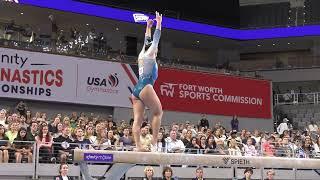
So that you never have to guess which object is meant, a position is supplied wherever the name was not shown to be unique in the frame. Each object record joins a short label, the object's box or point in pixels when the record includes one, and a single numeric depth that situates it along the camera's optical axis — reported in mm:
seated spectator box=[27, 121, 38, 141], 11917
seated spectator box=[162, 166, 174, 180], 11795
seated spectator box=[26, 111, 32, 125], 13667
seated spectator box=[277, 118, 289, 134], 23672
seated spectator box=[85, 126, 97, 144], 12727
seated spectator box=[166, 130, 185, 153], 12630
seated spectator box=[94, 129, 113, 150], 12697
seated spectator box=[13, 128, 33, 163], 11750
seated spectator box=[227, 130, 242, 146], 15478
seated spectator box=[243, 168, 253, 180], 12947
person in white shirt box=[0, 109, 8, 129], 12489
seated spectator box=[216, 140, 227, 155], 14438
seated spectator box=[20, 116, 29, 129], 12558
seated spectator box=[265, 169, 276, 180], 13969
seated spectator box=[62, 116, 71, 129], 13080
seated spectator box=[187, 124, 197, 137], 14993
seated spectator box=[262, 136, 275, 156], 15030
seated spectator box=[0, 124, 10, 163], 11528
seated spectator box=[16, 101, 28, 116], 14905
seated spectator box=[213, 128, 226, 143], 15770
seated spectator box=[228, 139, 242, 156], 14318
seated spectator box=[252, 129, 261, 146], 16797
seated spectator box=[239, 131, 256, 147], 16084
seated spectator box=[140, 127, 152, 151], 9287
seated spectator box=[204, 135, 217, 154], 14454
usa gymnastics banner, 19500
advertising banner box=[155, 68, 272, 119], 23828
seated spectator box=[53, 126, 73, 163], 11641
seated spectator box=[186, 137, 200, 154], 13359
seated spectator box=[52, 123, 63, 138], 12445
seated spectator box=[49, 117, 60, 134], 12836
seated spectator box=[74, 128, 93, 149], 11822
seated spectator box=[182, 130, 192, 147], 14008
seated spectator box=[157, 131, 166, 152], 13209
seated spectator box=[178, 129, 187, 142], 14351
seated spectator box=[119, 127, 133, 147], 12898
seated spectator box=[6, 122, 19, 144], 11781
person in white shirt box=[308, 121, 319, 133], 23122
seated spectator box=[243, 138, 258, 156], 14527
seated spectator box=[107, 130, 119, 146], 13048
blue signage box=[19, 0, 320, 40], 25355
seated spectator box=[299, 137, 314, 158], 16414
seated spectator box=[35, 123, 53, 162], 11836
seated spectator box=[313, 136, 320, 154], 17078
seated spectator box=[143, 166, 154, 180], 12195
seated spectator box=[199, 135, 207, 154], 14195
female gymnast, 8750
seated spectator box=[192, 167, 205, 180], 12734
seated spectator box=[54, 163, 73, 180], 11070
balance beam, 8523
